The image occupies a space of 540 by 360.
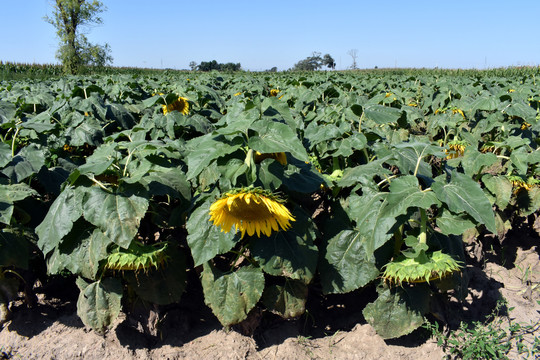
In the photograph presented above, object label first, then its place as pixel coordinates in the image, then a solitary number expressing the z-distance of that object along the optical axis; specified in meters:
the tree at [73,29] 46.57
